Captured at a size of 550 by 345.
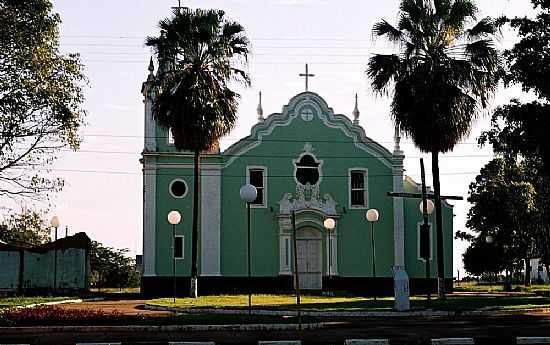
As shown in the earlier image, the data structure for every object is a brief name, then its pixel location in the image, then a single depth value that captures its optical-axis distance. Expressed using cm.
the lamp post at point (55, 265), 4163
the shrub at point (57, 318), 2055
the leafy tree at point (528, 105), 2680
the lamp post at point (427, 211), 3010
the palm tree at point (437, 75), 3309
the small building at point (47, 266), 4119
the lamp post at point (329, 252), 4338
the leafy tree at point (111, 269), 5559
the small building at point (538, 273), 6280
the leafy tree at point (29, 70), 2472
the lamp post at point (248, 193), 2228
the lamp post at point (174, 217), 3362
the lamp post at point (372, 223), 3553
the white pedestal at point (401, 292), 2664
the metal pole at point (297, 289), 1861
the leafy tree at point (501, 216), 4797
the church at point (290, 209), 4238
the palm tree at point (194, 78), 3609
